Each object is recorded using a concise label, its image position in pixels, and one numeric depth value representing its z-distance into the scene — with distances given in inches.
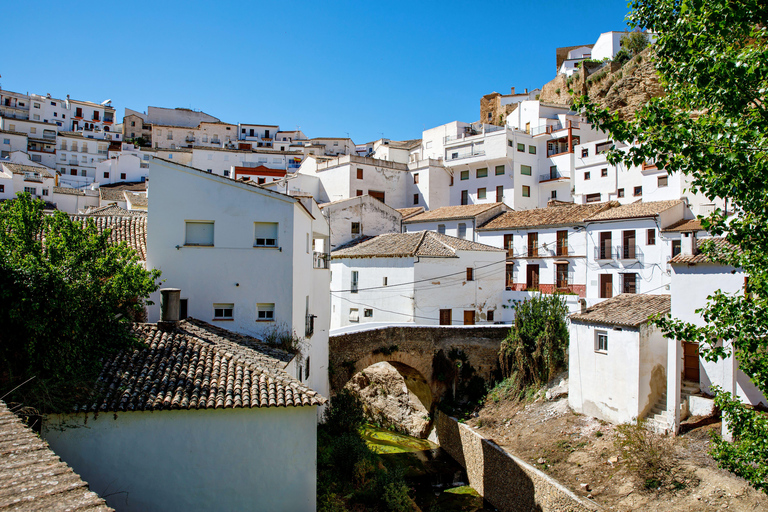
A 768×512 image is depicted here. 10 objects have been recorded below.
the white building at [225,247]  620.1
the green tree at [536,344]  875.4
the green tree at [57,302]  397.7
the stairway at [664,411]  637.7
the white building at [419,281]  1058.1
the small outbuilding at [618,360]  671.1
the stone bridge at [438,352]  906.7
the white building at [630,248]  1029.8
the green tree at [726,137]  294.8
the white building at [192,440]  384.8
